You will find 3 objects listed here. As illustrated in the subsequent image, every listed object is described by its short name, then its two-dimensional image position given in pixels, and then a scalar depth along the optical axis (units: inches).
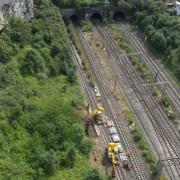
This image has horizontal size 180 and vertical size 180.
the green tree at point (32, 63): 2321.6
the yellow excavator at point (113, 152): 1920.0
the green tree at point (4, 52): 2301.9
